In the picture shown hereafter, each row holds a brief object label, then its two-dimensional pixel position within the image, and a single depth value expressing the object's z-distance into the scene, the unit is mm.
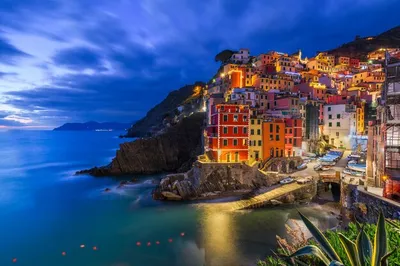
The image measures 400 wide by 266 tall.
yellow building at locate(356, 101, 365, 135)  48781
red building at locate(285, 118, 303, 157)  42875
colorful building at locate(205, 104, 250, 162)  38969
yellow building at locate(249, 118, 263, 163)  41219
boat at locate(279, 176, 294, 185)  33844
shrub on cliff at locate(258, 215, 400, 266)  5673
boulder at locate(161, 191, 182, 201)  34281
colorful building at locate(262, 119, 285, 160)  41688
